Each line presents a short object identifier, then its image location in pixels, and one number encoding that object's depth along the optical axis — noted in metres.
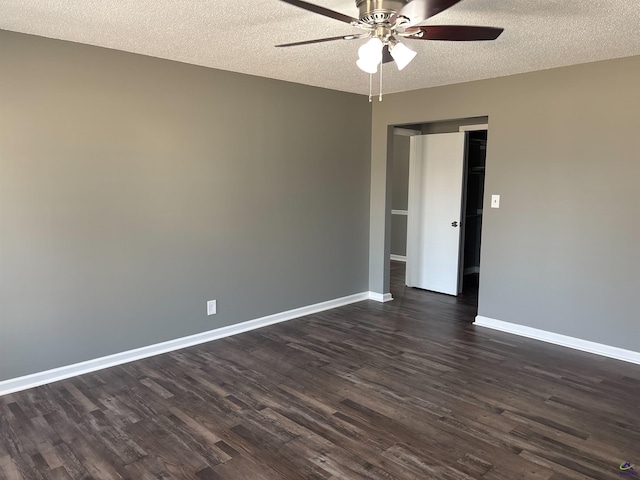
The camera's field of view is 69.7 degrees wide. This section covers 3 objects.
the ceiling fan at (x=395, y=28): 2.06
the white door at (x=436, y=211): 5.51
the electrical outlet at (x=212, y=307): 4.02
